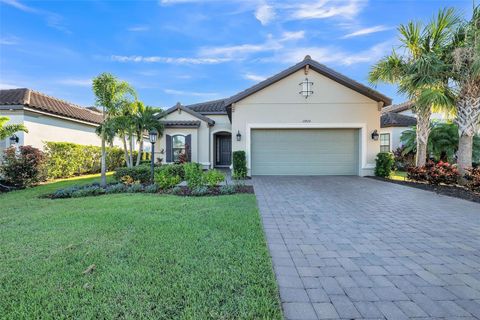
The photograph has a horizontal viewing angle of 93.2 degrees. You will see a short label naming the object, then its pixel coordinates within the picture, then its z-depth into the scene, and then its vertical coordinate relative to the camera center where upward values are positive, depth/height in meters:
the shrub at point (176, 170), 10.55 -0.75
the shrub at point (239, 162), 11.32 -0.41
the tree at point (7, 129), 8.90 +1.03
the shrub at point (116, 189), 8.37 -1.29
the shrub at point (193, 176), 8.10 -0.77
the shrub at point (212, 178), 8.21 -0.85
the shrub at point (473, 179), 7.36 -0.81
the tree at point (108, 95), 9.00 +2.44
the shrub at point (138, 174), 10.21 -0.89
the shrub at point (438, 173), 8.77 -0.75
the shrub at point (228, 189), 7.88 -1.23
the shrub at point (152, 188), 8.33 -1.26
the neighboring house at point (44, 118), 11.48 +2.09
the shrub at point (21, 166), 9.43 -0.49
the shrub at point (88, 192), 7.88 -1.33
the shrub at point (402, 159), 15.72 -0.32
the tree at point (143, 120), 13.59 +2.07
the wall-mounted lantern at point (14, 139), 11.24 +0.76
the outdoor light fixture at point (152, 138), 9.29 +0.69
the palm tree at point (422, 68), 8.68 +3.53
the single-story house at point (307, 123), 11.62 +1.65
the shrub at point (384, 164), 11.25 -0.47
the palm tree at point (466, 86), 8.02 +2.66
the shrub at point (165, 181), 8.48 -1.00
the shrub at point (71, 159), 12.14 -0.28
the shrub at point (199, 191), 7.67 -1.26
